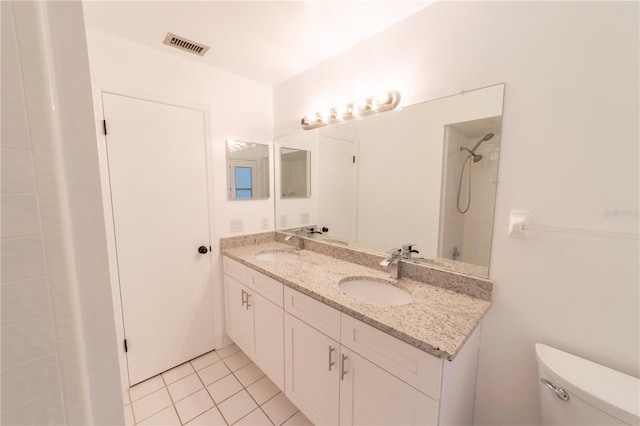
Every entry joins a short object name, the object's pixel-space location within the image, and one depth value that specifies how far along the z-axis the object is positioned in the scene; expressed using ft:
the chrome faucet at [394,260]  4.71
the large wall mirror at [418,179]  4.00
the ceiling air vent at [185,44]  5.19
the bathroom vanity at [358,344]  2.97
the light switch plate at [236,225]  7.02
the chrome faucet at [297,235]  7.09
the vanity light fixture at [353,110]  4.86
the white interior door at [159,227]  5.37
